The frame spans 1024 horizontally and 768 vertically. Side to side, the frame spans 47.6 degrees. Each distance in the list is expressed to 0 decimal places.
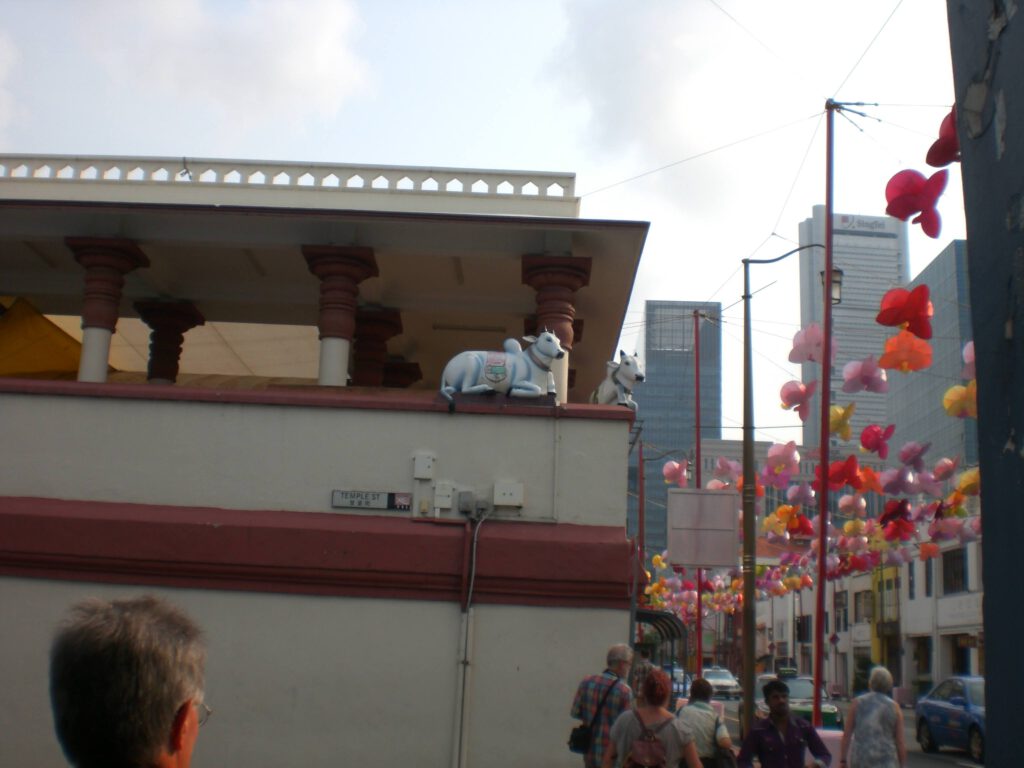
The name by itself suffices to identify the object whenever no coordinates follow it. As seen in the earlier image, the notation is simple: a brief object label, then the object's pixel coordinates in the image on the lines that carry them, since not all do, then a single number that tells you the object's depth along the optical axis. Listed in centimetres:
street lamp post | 1385
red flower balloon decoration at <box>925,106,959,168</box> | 550
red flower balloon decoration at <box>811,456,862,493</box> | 1499
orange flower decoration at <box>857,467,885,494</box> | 1548
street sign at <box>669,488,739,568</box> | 1212
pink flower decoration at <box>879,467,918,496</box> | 1553
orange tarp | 1351
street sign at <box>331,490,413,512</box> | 991
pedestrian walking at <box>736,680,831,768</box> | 821
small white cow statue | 1070
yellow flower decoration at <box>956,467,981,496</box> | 1380
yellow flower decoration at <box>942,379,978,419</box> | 1222
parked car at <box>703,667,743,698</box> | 4222
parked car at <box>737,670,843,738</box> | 2323
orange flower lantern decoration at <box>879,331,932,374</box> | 1230
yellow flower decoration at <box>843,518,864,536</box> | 2009
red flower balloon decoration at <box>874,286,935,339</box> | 1067
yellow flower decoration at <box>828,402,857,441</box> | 1505
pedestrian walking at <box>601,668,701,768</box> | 664
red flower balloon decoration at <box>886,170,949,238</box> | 789
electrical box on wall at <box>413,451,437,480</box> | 998
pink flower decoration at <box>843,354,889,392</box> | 1413
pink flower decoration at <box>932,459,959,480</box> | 1581
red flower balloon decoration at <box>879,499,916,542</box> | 1602
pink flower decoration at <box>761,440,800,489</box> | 1706
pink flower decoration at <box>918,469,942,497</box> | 1577
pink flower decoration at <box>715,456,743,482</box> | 2084
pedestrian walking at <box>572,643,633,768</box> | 780
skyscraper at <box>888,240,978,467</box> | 7525
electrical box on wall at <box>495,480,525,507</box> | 989
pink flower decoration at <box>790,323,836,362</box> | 1461
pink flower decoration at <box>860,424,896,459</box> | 1491
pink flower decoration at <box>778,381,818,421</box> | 1562
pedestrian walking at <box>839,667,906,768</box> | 847
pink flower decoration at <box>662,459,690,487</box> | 2272
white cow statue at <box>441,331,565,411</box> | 1026
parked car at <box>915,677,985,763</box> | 2035
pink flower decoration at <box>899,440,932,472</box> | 1558
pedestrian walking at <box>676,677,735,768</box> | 818
